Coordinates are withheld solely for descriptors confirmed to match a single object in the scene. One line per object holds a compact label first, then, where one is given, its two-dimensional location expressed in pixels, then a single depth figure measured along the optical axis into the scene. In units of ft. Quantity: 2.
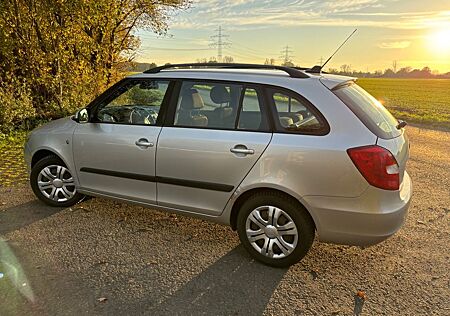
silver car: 9.43
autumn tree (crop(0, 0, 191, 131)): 29.25
